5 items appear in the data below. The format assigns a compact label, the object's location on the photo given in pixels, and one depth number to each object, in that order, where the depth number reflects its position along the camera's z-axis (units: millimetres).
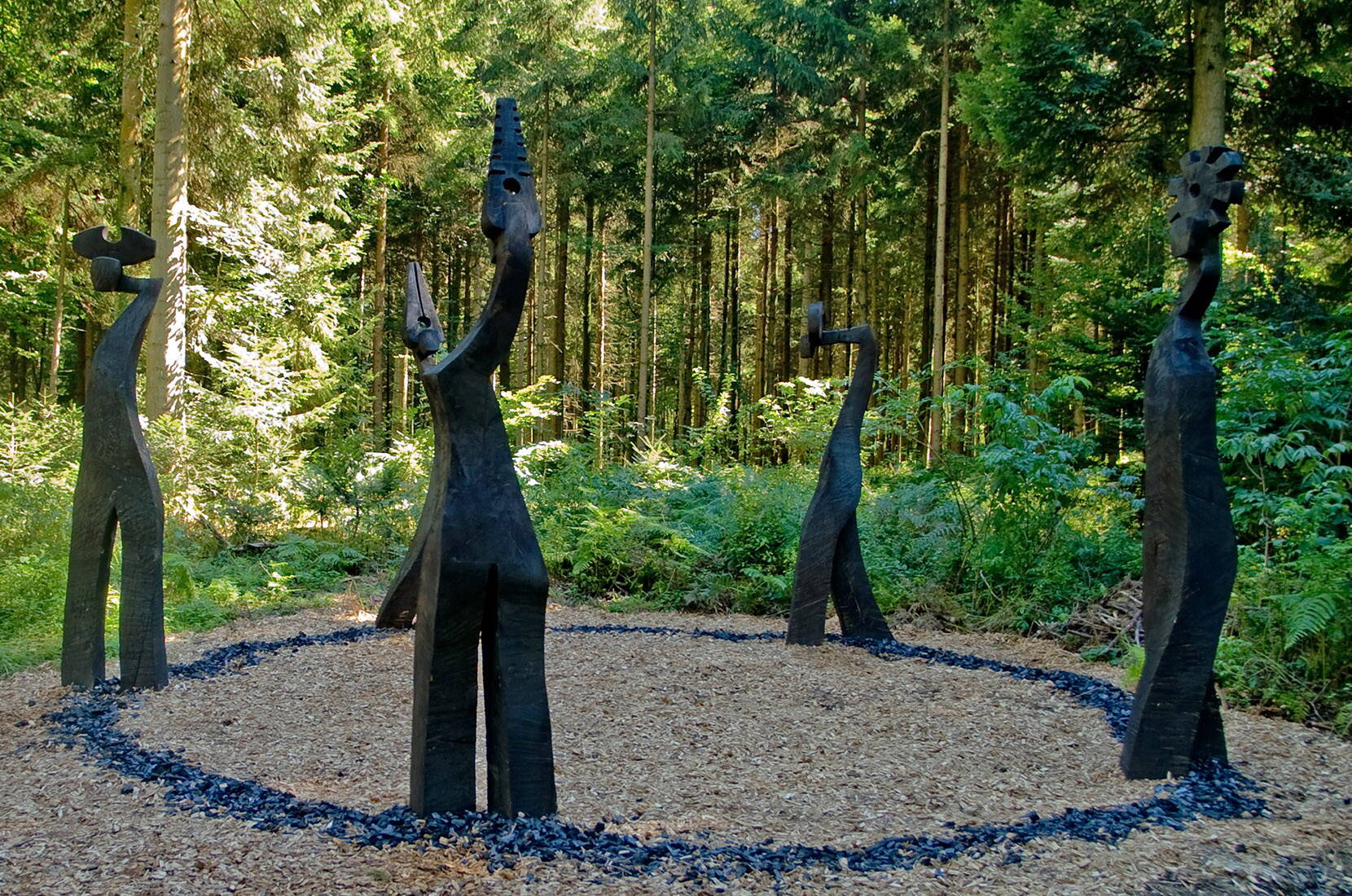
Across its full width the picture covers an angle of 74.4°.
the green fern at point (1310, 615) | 4984
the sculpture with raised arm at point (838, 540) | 6672
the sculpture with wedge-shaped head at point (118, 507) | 5098
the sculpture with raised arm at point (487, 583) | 3307
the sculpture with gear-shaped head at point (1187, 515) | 3846
